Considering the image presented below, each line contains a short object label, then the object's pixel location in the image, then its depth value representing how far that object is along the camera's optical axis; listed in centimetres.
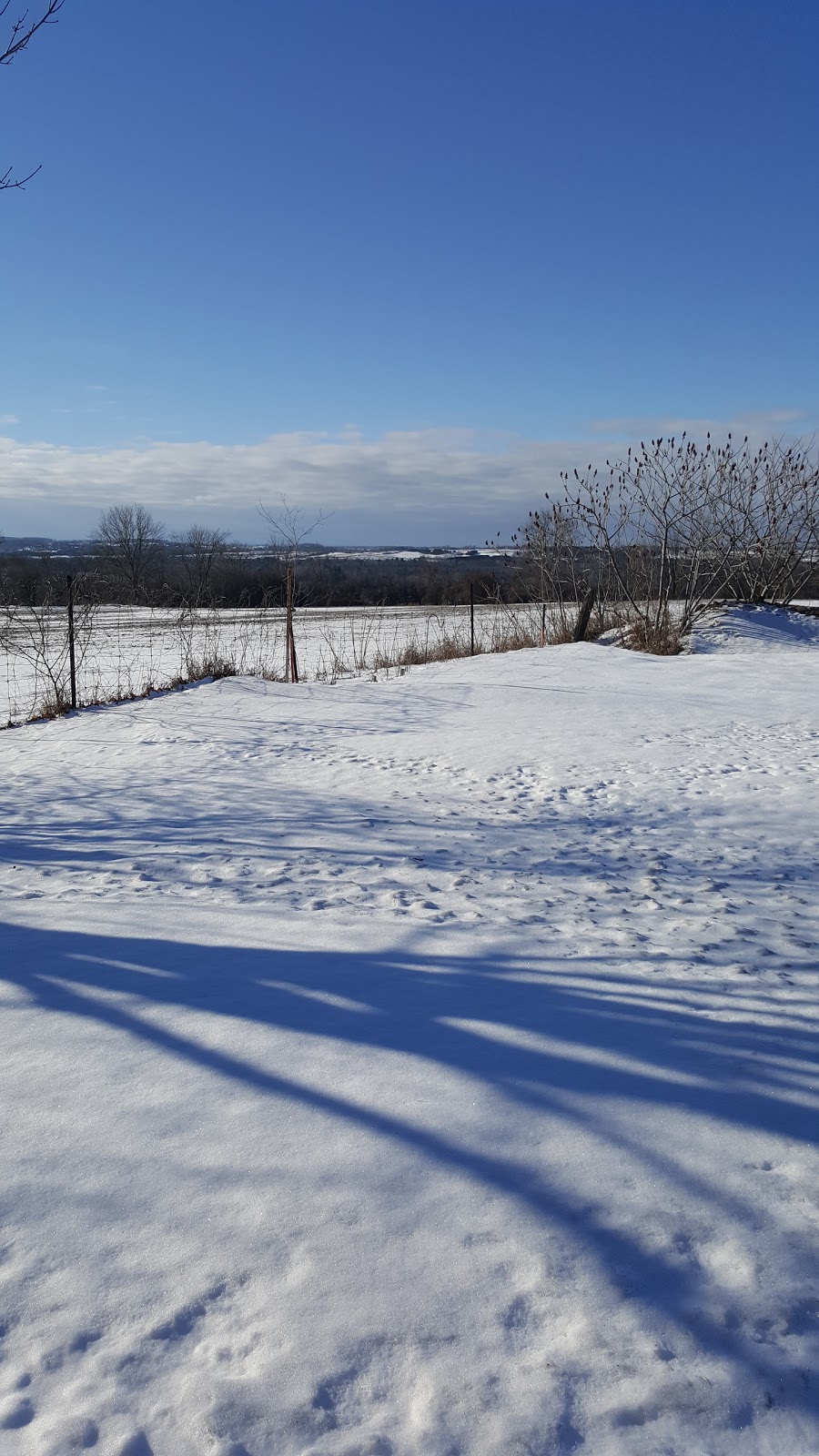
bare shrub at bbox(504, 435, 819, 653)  1788
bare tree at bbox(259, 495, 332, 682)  1402
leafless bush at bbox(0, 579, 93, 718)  1176
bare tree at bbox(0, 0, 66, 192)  488
